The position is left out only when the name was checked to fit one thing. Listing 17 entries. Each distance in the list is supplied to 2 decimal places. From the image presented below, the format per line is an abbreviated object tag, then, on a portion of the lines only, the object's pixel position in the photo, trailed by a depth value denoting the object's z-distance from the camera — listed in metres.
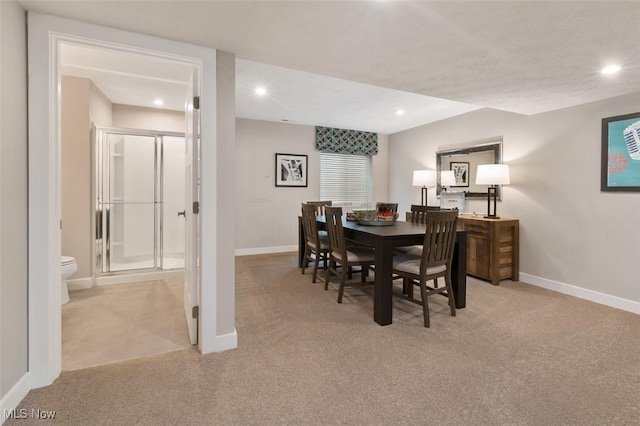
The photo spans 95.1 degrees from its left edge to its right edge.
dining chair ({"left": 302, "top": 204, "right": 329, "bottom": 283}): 3.49
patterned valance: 5.54
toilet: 2.77
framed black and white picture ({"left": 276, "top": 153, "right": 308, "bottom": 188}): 5.34
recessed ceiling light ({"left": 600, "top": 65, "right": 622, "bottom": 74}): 2.23
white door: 2.04
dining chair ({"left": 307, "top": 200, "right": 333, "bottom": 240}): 4.03
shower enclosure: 3.60
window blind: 5.77
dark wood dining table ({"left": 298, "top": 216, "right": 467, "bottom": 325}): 2.45
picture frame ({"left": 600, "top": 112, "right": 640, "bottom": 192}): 2.79
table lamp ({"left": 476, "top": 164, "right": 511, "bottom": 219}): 3.59
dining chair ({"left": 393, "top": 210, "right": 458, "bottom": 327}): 2.41
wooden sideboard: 3.51
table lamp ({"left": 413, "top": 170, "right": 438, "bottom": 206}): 4.77
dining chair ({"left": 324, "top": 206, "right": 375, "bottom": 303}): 2.90
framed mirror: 4.02
